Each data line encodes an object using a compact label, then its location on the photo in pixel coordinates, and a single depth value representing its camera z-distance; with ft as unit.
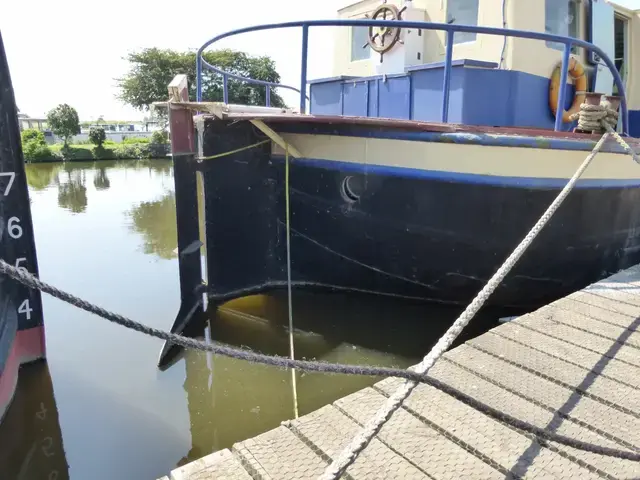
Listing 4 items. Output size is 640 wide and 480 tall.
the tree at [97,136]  92.63
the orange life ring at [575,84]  15.81
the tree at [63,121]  96.68
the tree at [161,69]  111.34
